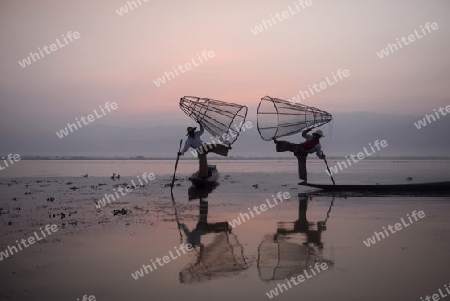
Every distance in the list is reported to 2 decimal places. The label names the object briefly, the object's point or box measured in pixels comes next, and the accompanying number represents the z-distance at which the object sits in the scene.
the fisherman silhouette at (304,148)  20.34
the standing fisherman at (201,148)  20.98
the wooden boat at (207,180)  22.19
